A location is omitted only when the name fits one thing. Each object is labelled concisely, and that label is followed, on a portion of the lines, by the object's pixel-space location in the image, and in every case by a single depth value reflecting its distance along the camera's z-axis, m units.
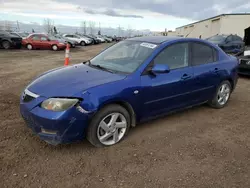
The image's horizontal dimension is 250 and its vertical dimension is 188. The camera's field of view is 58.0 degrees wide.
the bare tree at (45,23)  79.69
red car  19.33
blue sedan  2.87
